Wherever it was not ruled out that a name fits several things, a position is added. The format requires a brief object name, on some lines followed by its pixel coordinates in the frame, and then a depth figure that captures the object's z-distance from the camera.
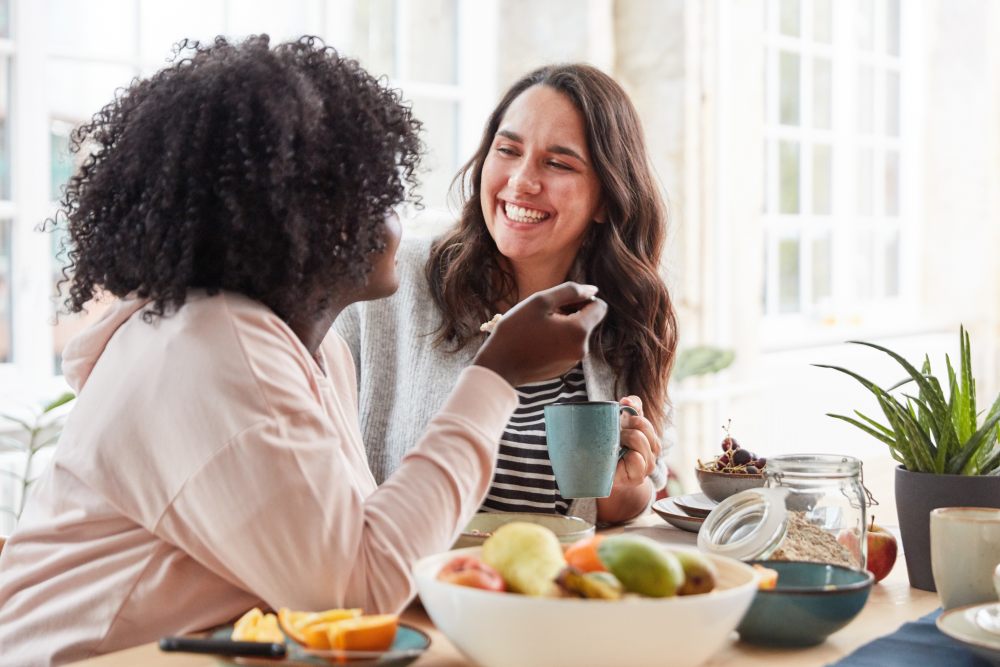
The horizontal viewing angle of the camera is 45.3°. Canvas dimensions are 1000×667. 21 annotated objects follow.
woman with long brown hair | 2.12
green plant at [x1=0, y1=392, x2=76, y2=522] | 2.77
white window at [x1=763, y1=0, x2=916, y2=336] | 5.33
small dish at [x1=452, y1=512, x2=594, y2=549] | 1.40
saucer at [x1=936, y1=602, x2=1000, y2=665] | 1.08
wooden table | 1.09
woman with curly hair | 1.10
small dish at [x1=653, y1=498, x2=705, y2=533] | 1.67
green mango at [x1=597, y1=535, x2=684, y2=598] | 0.95
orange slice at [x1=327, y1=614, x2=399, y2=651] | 0.97
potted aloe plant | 1.37
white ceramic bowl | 0.92
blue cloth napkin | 1.10
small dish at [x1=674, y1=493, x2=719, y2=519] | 1.68
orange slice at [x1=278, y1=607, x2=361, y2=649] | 0.98
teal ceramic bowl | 1.10
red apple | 1.42
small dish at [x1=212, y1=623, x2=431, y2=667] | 0.97
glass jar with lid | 1.31
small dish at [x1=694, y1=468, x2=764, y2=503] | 1.67
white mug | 1.23
